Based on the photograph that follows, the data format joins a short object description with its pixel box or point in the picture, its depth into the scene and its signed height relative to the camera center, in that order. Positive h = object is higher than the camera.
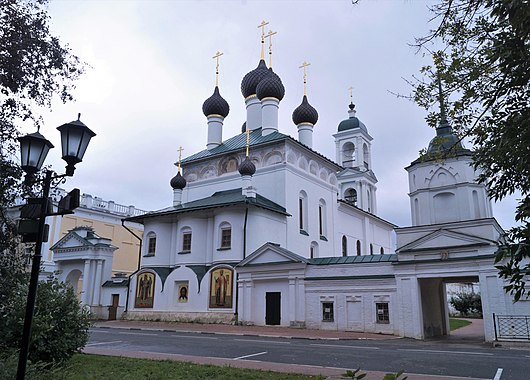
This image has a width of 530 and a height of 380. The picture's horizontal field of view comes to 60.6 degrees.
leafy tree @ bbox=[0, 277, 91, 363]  8.30 -0.30
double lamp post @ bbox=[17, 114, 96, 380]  5.94 +2.04
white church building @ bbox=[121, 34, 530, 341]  18.67 +3.37
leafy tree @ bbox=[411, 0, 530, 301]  3.70 +2.09
